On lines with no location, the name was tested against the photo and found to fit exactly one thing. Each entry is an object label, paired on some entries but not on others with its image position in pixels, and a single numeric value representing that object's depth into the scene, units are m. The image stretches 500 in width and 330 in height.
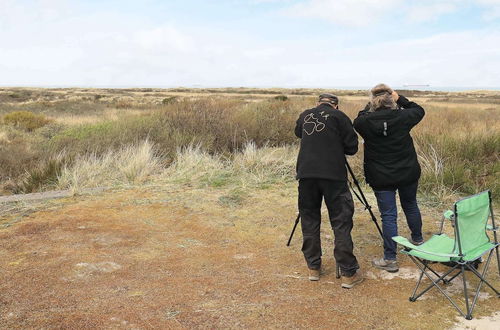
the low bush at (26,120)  18.91
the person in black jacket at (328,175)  4.06
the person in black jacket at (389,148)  4.25
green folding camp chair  3.56
